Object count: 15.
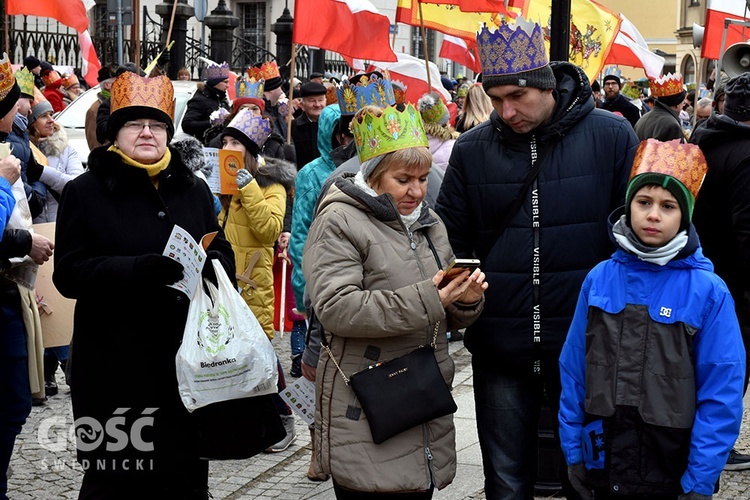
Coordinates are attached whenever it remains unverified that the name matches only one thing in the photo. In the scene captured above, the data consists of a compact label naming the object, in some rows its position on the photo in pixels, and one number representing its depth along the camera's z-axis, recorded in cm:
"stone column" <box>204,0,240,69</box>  3212
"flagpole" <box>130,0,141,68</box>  760
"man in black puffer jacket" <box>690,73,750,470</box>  564
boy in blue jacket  375
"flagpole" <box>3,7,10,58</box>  1113
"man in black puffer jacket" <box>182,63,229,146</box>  1213
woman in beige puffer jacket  389
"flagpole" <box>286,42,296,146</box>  958
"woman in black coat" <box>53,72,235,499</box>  461
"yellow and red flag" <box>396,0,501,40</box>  1317
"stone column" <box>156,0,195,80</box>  2983
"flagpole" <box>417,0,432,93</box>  1031
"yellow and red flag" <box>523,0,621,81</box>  1233
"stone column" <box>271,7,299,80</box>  3403
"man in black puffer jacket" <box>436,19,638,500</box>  429
